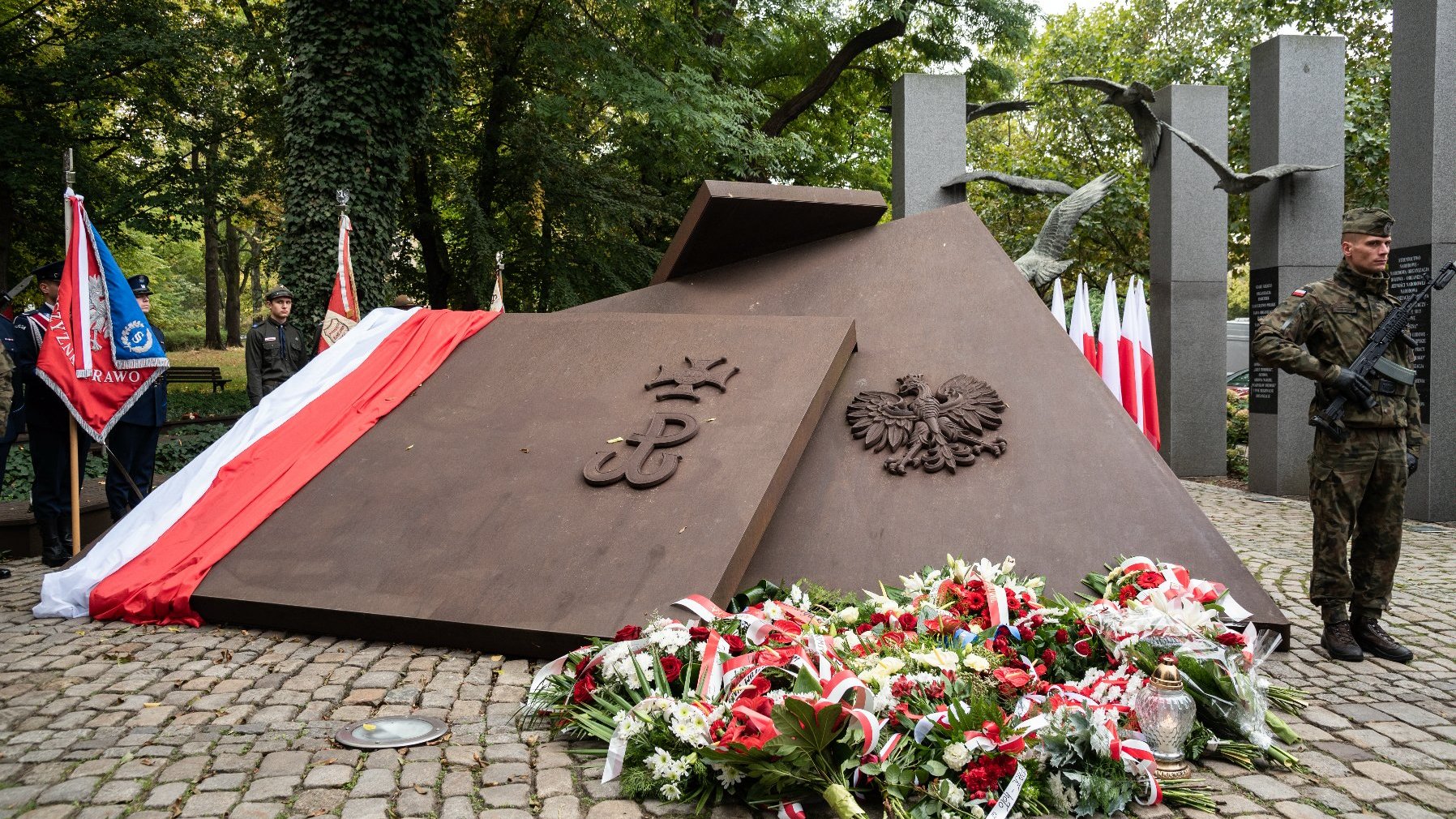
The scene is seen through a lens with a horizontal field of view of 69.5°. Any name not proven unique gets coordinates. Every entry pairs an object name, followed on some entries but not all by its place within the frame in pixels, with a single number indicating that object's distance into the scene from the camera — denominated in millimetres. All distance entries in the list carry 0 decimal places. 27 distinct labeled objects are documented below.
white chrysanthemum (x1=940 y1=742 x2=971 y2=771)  2686
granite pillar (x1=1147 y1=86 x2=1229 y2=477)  10961
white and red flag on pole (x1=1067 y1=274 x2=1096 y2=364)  10719
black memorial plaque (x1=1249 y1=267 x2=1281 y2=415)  9539
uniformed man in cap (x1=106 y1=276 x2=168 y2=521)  6438
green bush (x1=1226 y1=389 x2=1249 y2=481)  11462
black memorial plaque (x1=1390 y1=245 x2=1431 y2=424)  7719
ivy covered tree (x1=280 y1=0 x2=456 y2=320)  11070
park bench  18828
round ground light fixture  3115
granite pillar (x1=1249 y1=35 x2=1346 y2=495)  9469
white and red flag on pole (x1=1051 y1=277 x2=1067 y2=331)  10852
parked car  20728
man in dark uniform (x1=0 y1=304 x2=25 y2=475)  5992
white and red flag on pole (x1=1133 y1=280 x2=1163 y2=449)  9914
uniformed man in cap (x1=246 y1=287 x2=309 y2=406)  7453
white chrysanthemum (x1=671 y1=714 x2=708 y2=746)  2809
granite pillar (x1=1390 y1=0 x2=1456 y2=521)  7617
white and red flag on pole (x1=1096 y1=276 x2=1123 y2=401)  10067
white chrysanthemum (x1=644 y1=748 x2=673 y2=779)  2756
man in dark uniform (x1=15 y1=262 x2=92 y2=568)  6066
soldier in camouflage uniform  4168
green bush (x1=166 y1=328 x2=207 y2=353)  30297
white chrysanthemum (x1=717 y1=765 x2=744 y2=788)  2742
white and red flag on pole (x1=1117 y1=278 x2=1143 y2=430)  10016
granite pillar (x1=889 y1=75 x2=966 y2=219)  10734
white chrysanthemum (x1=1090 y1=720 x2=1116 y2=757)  2723
